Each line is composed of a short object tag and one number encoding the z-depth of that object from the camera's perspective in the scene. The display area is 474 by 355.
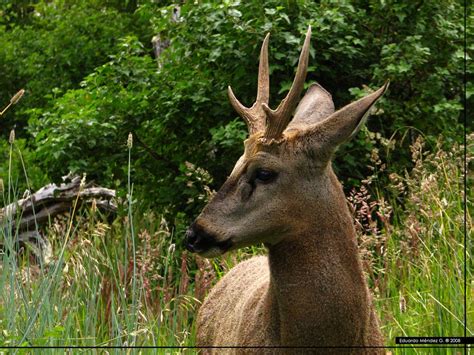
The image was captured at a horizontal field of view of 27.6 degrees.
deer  4.17
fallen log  10.13
